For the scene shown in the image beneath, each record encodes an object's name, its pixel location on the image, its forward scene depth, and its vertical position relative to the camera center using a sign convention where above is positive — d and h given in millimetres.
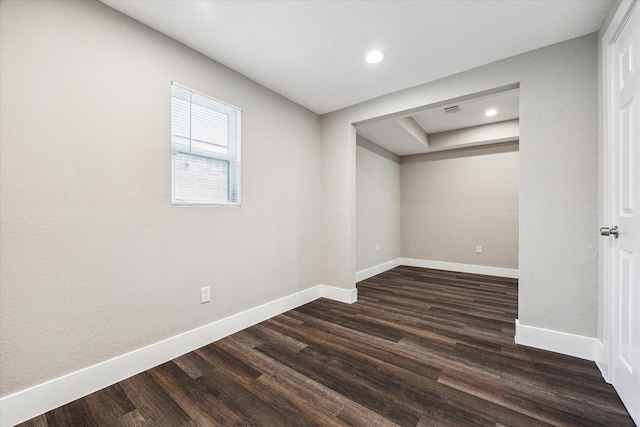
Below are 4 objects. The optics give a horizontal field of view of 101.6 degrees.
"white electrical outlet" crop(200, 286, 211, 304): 2225 -692
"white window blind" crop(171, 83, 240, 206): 2090 +559
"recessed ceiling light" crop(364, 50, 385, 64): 2215 +1374
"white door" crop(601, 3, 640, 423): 1346 +9
